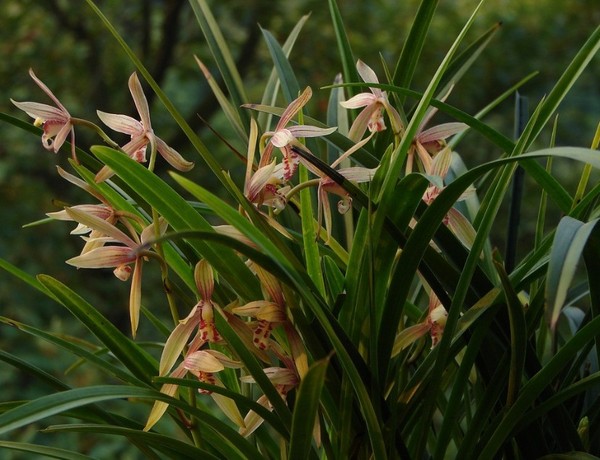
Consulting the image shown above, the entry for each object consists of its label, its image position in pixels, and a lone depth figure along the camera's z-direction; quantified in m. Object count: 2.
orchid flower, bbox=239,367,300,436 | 0.74
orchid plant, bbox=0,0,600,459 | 0.72
